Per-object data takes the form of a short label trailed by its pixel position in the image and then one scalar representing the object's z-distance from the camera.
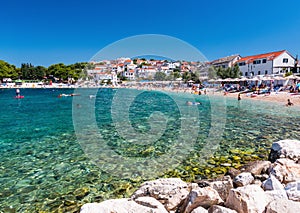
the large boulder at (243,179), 4.43
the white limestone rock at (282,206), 2.79
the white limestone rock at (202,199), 3.49
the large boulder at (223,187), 3.93
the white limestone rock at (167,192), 3.90
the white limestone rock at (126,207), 3.12
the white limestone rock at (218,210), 2.97
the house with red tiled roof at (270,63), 47.00
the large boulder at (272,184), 3.92
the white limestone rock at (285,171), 4.46
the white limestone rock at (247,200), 3.11
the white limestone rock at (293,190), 3.48
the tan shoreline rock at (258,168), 5.12
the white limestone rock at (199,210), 3.19
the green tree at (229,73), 51.09
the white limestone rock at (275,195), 3.43
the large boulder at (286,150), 5.53
